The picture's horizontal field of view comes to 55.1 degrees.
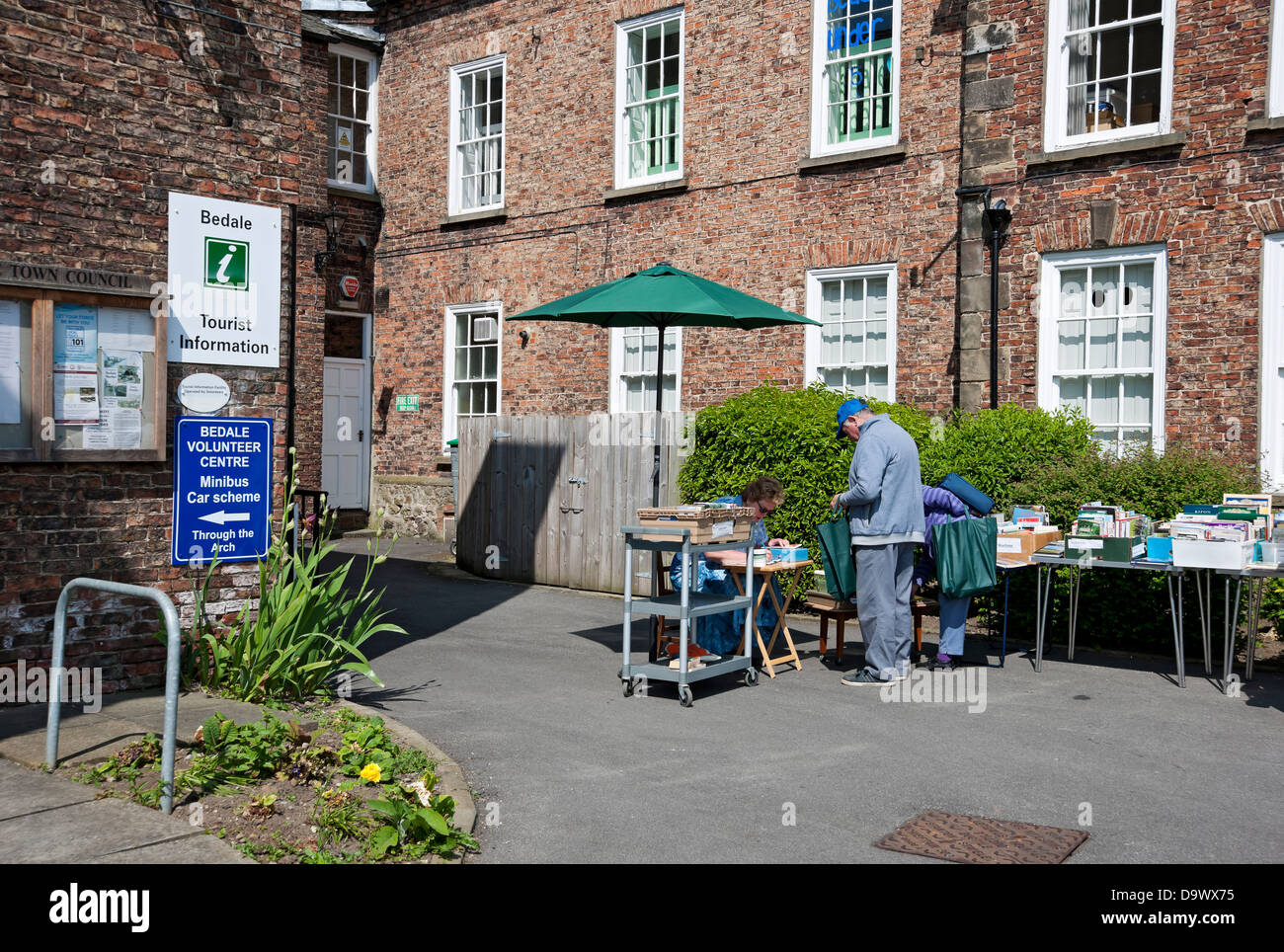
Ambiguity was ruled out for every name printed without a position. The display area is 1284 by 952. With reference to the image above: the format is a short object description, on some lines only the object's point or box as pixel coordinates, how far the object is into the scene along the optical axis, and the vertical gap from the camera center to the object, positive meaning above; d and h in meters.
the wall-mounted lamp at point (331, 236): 19.19 +3.05
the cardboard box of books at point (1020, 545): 9.70 -0.83
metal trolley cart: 8.32 -1.20
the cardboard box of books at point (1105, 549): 9.12 -0.81
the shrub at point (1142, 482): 10.31 -0.35
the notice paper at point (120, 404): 7.87 +0.15
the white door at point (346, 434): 19.88 -0.04
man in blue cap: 8.91 -0.68
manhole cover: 5.30 -1.79
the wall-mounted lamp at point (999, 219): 12.84 +2.31
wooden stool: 9.70 -1.38
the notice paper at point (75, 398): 7.70 +0.18
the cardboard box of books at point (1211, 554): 8.54 -0.78
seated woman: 9.23 -1.09
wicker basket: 8.52 -0.61
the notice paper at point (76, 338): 7.68 +0.56
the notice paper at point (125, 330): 7.86 +0.63
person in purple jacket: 9.38 -1.26
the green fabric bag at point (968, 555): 9.09 -0.86
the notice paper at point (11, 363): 7.46 +0.38
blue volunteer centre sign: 8.19 -0.41
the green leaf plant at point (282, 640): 7.64 -1.33
